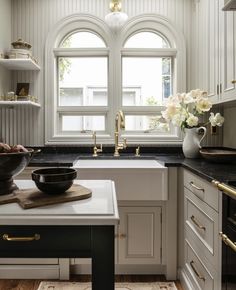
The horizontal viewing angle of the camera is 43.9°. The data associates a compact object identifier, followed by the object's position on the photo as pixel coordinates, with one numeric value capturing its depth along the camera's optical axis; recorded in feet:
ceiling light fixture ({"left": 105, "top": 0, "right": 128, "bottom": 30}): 8.79
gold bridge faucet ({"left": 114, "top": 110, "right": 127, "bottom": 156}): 8.74
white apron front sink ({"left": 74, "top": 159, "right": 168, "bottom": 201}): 6.88
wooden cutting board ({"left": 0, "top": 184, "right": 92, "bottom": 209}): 3.06
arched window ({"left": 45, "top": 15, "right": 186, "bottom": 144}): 9.28
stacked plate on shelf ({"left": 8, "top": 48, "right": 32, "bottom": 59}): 8.27
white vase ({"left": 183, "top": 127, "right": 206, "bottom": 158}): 8.04
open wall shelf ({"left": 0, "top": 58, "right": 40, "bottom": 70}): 8.16
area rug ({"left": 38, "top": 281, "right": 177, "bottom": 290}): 6.90
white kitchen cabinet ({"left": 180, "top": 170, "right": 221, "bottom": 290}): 4.70
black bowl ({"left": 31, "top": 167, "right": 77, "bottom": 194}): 3.28
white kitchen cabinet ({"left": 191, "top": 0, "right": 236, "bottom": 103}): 6.38
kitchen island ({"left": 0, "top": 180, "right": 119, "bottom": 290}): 2.70
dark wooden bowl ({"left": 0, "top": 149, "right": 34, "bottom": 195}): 3.22
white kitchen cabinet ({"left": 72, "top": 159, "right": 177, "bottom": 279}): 6.98
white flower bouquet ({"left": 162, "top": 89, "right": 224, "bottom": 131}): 7.57
